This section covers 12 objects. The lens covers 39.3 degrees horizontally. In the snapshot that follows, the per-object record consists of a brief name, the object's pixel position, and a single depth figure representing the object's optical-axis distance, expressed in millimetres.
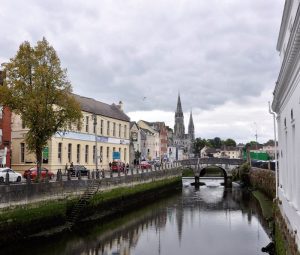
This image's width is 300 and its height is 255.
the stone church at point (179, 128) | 187700
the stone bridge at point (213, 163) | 79888
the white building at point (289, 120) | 11403
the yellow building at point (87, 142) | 42062
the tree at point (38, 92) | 26594
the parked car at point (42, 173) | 33912
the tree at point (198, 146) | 193675
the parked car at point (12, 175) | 29266
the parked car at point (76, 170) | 38031
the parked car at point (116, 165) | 48181
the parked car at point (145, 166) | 54062
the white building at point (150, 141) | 109375
